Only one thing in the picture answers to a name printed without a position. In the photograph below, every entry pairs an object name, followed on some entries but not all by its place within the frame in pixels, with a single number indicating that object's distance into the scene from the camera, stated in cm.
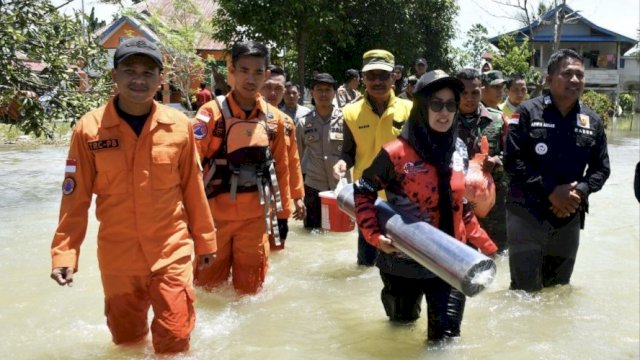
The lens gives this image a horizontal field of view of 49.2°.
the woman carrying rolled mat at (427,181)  380
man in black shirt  484
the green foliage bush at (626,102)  4593
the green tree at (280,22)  2325
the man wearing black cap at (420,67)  1344
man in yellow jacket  565
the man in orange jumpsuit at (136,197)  360
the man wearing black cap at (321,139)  777
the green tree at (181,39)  3312
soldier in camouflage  579
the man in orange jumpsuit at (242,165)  494
